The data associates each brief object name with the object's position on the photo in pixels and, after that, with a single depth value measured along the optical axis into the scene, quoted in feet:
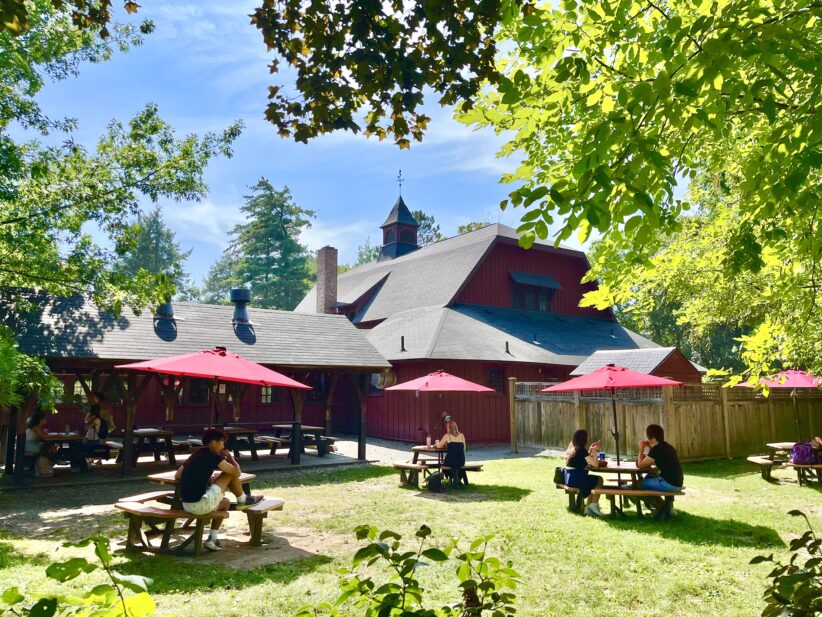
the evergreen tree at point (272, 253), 180.65
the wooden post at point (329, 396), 58.88
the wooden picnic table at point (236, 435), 50.06
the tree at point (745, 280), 19.48
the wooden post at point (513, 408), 61.67
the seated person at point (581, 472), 32.12
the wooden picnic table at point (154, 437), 46.42
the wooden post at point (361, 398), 53.88
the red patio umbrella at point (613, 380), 38.06
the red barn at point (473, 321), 68.85
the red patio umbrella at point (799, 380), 47.95
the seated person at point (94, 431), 44.27
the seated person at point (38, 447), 41.50
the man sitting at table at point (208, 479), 23.85
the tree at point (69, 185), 37.55
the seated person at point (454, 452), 40.34
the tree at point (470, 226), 189.16
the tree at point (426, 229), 242.91
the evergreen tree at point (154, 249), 202.59
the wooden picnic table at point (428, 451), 41.61
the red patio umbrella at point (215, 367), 33.32
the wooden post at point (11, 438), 40.89
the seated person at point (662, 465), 30.45
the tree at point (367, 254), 267.74
